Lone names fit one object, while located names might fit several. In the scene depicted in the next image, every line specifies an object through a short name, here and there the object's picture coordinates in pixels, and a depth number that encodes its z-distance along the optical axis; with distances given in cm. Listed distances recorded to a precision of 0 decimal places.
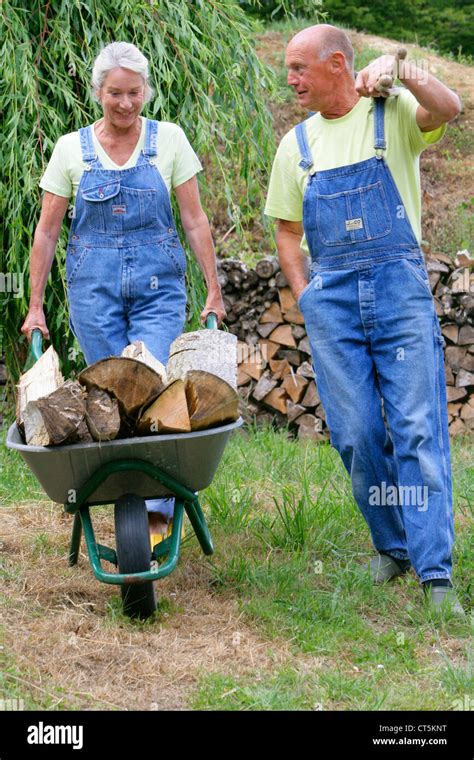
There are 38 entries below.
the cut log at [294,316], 615
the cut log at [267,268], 618
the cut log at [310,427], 627
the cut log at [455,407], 624
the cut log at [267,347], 629
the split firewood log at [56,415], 290
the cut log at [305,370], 623
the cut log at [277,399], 628
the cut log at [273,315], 622
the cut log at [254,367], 630
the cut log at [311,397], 623
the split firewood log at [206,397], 308
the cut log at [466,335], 613
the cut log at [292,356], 628
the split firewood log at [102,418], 296
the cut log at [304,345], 621
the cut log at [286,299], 615
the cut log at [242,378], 635
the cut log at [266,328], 624
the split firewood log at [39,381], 317
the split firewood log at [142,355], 320
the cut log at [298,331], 620
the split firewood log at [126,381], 300
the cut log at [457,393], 620
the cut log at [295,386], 623
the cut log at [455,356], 618
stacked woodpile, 615
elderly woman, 369
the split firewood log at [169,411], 302
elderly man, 336
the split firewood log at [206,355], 333
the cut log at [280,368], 627
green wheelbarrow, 301
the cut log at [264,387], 627
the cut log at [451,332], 614
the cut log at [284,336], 621
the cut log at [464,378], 616
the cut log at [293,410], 626
